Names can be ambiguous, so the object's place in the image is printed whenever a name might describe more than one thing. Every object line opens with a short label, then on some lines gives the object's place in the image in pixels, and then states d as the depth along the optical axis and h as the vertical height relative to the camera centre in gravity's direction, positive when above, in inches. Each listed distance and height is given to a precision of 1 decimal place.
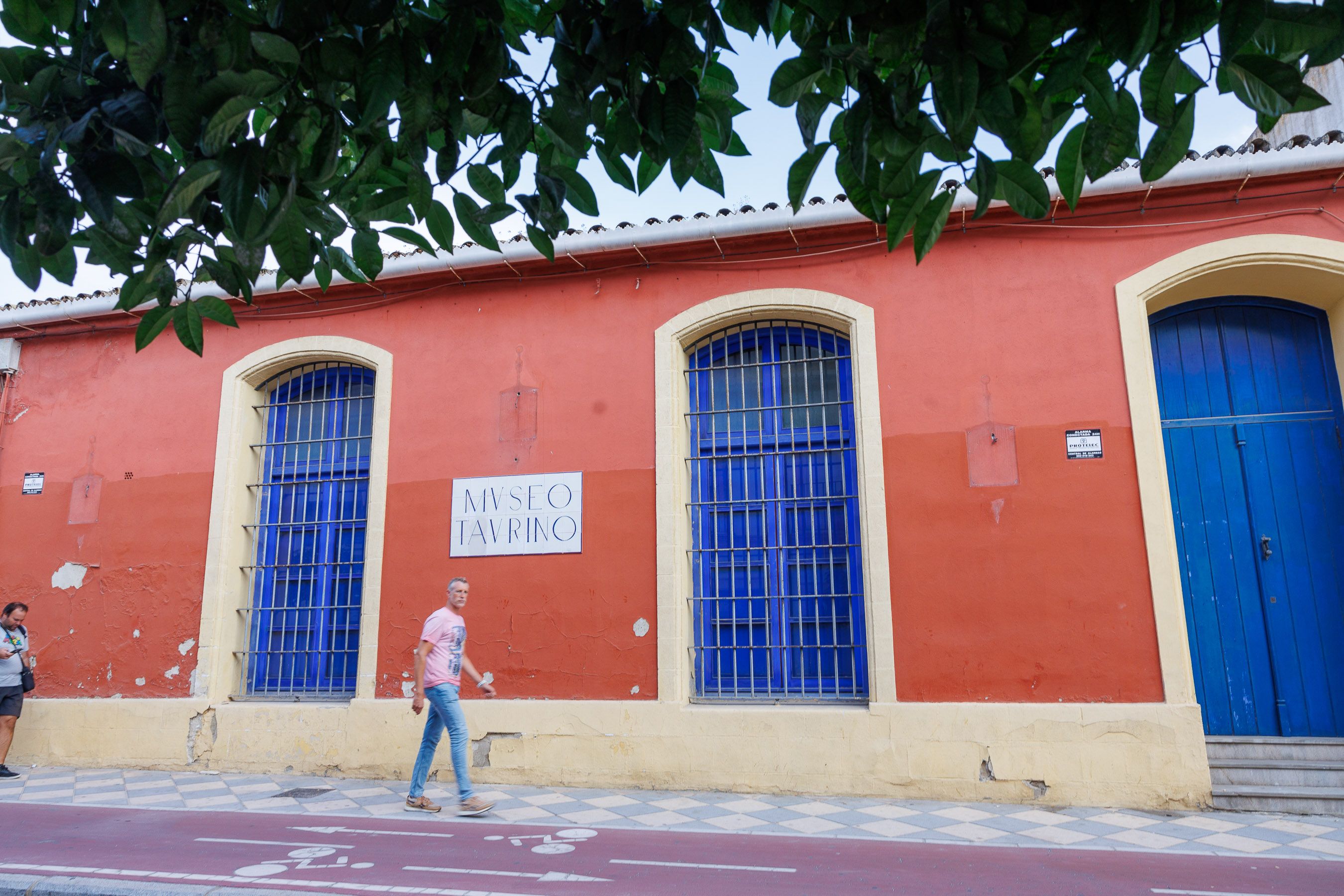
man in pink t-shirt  225.1 -14.1
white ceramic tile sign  277.0 +37.3
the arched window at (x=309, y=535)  302.2 +35.9
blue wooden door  244.7 +33.8
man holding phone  285.3 -8.8
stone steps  218.2 -36.7
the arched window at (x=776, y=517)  264.5 +35.1
